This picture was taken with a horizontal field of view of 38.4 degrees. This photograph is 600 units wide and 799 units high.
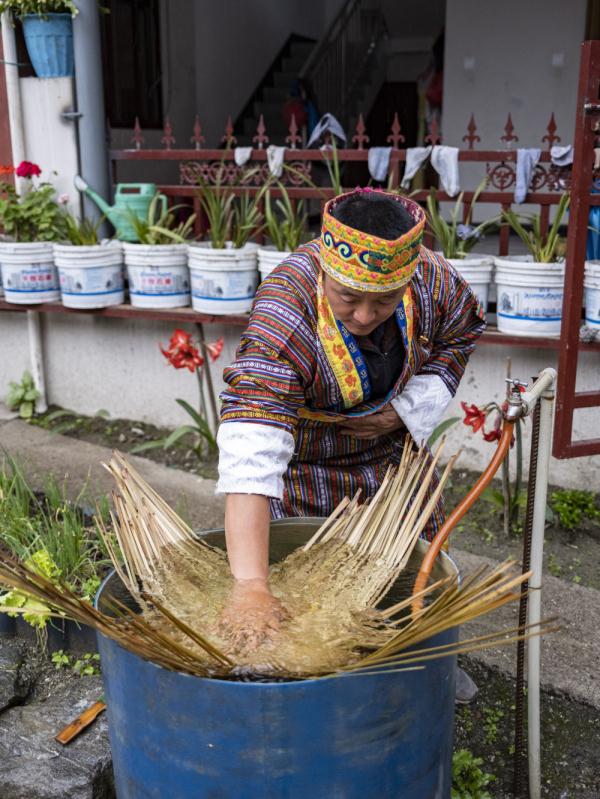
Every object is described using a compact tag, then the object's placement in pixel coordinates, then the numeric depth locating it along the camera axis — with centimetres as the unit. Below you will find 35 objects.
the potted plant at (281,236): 409
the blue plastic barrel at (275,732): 138
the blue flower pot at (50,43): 444
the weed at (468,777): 219
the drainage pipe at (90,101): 450
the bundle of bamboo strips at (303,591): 140
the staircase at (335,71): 1020
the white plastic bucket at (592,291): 353
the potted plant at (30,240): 458
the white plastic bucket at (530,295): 367
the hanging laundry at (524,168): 394
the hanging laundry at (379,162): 421
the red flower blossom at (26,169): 439
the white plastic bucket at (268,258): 405
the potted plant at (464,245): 378
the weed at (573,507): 361
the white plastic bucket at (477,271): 377
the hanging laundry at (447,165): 415
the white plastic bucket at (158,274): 432
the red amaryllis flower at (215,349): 389
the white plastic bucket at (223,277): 418
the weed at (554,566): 328
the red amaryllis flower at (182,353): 385
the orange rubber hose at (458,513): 167
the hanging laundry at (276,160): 443
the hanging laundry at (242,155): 451
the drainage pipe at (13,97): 457
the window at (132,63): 713
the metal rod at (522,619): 194
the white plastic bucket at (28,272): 458
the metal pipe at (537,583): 196
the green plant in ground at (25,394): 509
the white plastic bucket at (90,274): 443
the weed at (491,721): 240
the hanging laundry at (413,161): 416
